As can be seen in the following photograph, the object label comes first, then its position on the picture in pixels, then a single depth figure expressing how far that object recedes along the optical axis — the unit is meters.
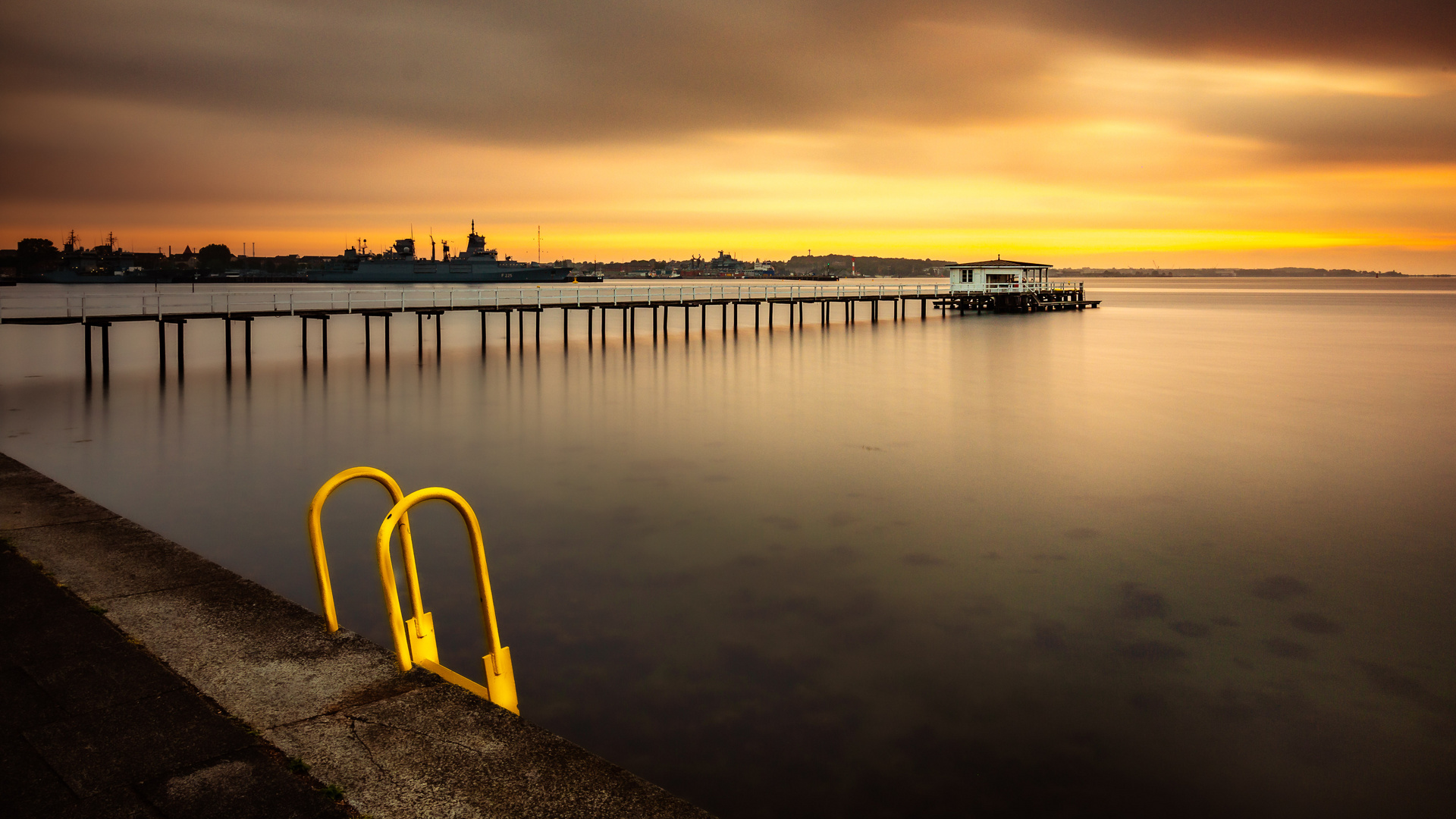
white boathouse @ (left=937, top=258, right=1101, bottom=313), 71.81
